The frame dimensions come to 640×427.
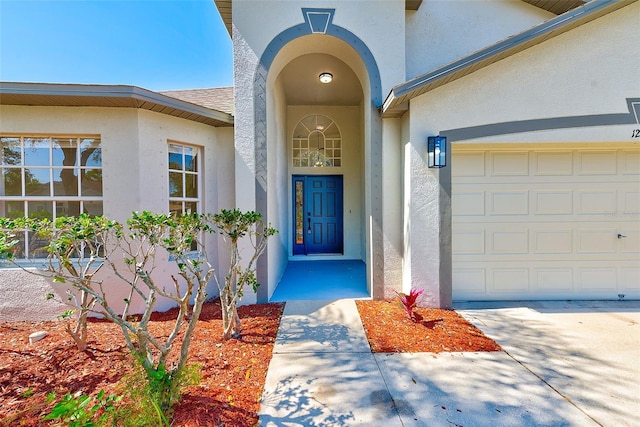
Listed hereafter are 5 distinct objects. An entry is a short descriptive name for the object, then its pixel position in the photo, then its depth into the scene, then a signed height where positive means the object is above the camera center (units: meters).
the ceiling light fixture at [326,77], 5.98 +2.99
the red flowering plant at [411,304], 3.78 -1.39
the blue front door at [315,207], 7.90 +0.07
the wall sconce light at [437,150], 4.13 +0.90
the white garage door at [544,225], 4.61 -0.30
